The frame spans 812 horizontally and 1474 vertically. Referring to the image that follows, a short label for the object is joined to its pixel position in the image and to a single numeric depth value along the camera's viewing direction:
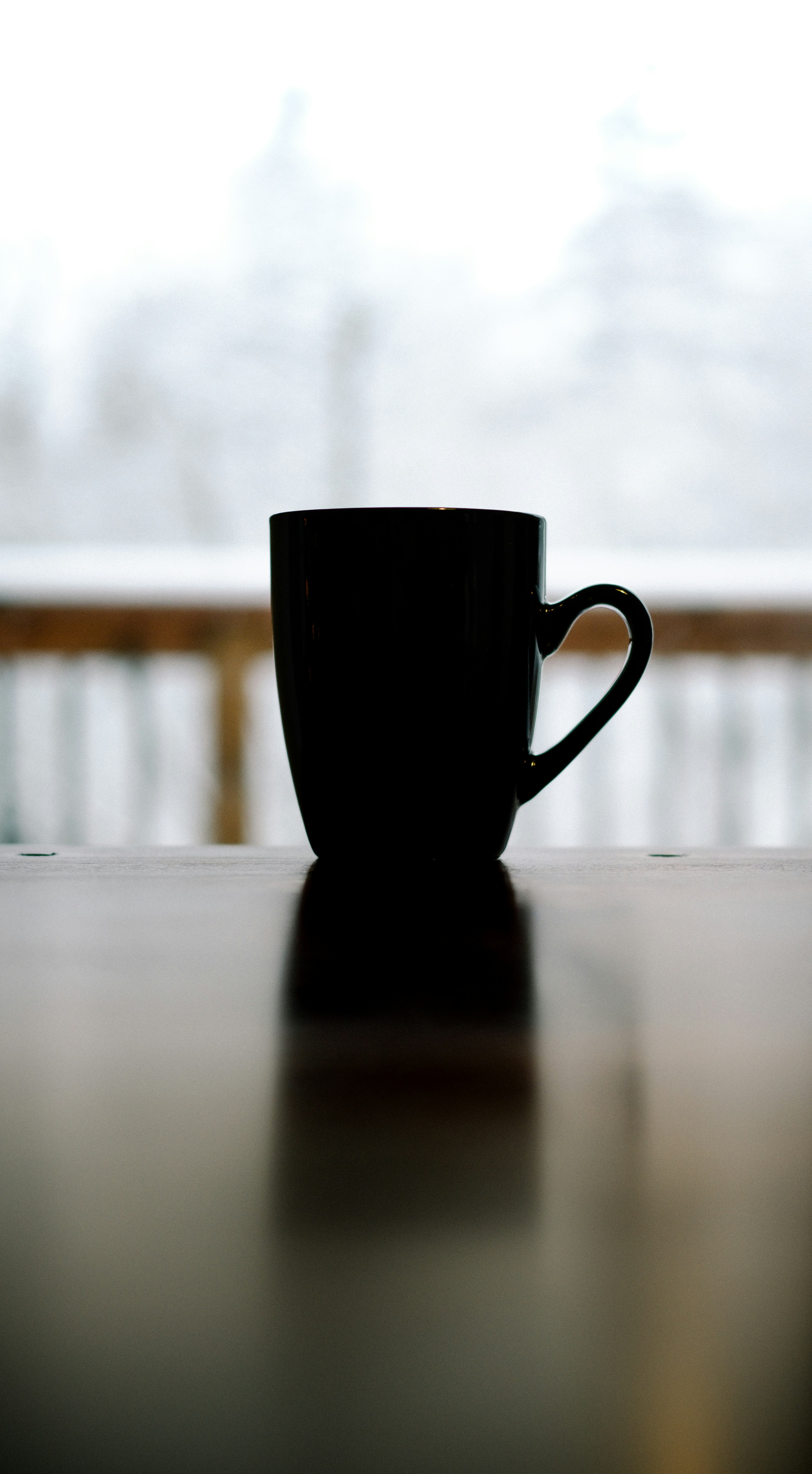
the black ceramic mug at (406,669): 0.40
